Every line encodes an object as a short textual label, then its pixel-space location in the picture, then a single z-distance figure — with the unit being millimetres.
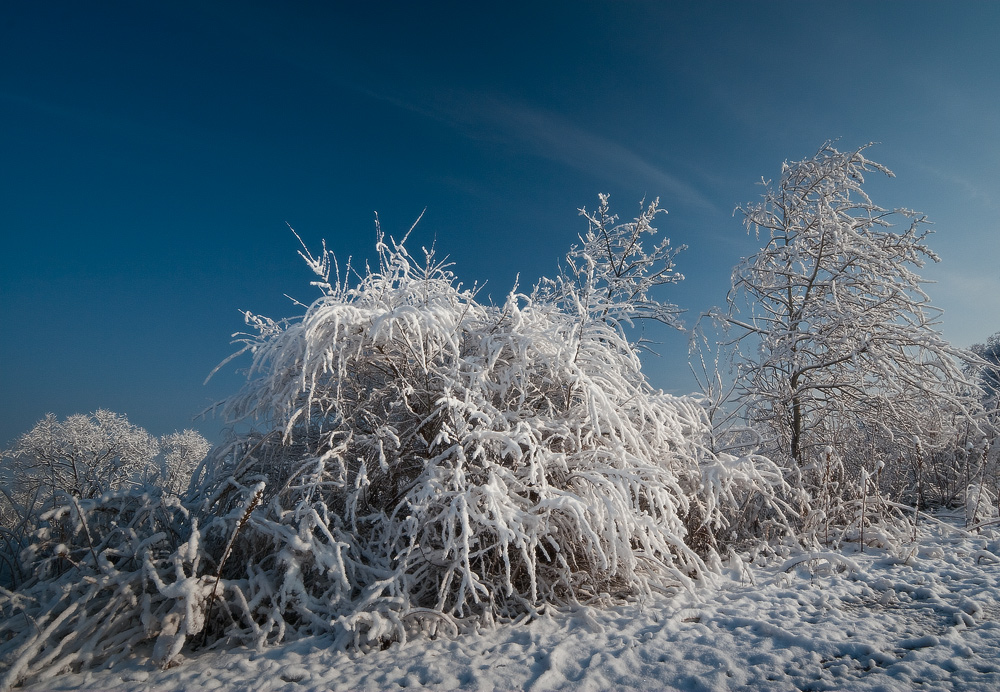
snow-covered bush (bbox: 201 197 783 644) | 3160
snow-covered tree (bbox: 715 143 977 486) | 6066
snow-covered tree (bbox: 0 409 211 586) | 4357
